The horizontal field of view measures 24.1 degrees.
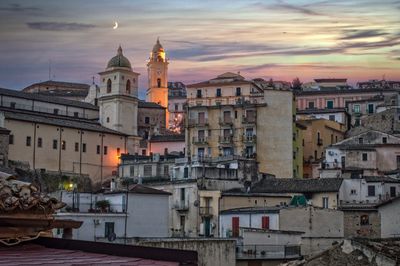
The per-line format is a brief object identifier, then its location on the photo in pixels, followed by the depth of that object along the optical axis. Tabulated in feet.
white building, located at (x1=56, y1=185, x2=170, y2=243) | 155.22
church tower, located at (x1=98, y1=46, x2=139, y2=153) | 317.22
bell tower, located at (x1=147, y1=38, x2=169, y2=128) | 433.48
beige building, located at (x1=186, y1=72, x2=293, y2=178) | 250.37
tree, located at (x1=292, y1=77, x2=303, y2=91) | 417.90
